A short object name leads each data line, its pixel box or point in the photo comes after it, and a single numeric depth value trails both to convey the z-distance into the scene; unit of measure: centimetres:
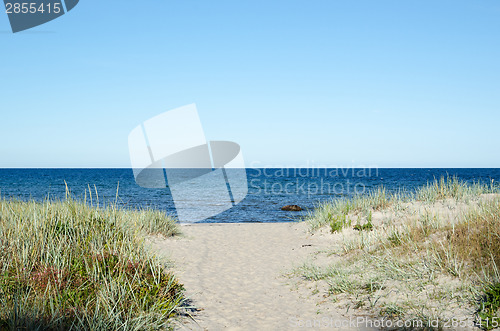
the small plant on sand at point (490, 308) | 469
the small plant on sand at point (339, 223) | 1354
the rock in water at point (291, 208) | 2723
